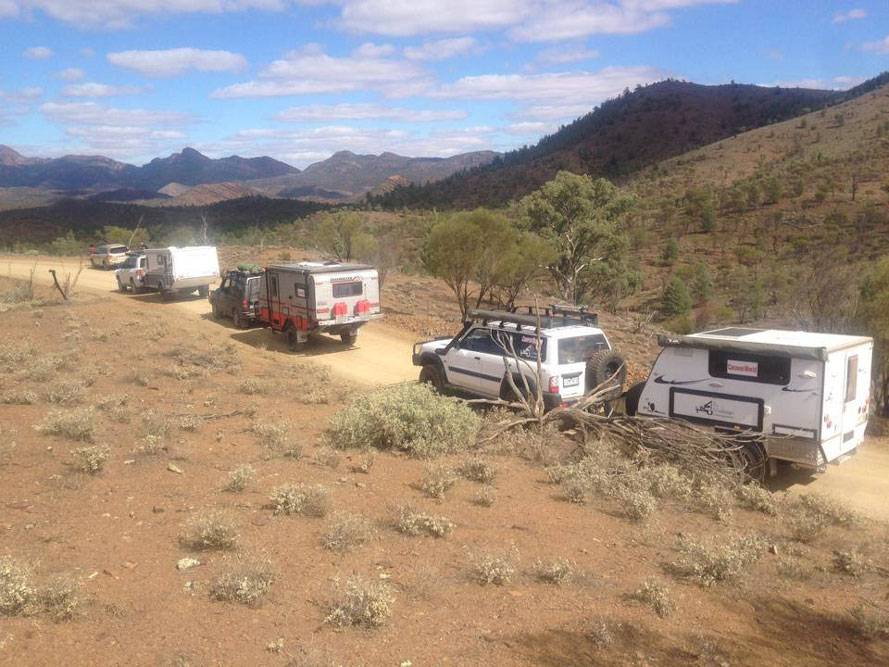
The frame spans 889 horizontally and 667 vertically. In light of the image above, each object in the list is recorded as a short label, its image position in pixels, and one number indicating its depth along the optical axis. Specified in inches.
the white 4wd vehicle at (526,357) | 430.3
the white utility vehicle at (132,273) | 1087.0
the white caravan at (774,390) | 339.0
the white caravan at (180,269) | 1018.7
